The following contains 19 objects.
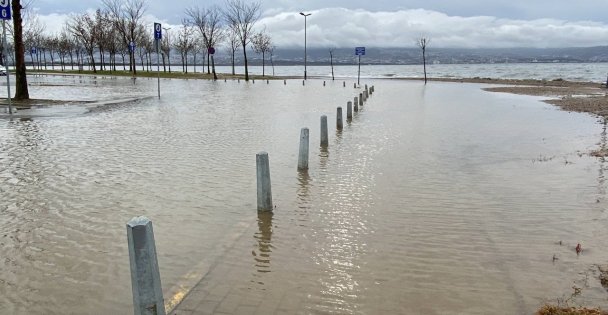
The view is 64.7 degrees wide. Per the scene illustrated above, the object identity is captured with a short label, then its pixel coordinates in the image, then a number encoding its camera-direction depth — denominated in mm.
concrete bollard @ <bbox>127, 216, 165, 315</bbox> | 3641
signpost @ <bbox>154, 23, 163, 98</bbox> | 25375
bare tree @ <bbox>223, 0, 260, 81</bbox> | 59469
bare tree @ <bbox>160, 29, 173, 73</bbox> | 80025
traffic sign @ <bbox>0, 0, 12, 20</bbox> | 15914
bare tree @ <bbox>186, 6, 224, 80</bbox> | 62822
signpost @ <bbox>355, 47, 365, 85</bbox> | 41009
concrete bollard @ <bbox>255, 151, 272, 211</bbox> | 6719
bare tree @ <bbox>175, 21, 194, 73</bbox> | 75375
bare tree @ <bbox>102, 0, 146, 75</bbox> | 62119
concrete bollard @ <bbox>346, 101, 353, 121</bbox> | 18430
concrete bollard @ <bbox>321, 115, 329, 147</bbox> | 12297
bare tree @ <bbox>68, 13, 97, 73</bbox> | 70188
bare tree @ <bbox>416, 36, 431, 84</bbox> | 55362
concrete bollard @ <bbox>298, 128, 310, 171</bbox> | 9408
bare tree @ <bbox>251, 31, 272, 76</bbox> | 74312
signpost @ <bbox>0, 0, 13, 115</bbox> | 15914
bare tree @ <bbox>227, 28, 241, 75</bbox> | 68062
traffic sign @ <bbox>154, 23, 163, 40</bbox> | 25423
